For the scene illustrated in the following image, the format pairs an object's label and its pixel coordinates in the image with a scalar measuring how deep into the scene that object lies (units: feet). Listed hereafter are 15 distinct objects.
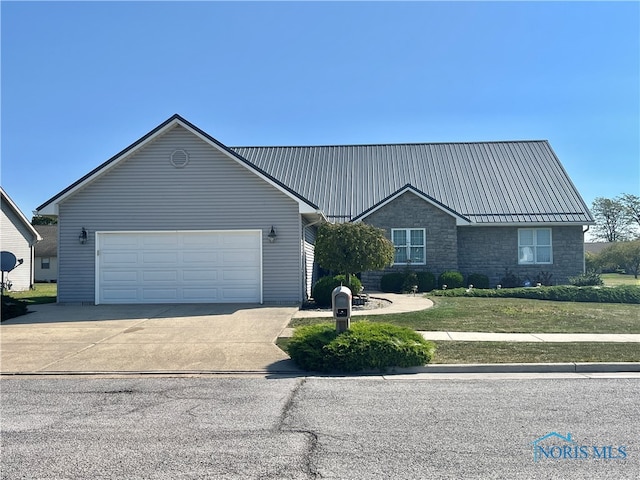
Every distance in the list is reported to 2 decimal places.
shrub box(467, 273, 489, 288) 76.79
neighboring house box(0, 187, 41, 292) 101.45
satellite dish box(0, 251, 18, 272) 50.26
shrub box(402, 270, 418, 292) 73.05
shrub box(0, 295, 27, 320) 47.66
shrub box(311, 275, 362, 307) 57.16
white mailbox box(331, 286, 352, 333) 30.14
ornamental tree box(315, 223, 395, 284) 55.16
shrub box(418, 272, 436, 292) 73.87
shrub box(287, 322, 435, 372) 28.32
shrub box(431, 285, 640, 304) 60.85
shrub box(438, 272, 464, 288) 74.23
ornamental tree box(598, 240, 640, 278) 120.06
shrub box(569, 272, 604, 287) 73.05
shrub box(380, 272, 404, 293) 73.97
